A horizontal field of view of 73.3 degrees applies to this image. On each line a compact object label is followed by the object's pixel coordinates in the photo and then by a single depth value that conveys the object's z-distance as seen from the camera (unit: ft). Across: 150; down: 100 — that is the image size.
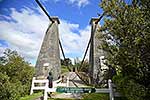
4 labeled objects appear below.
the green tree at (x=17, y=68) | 19.84
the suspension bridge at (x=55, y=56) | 25.95
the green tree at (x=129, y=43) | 8.59
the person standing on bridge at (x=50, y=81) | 14.99
